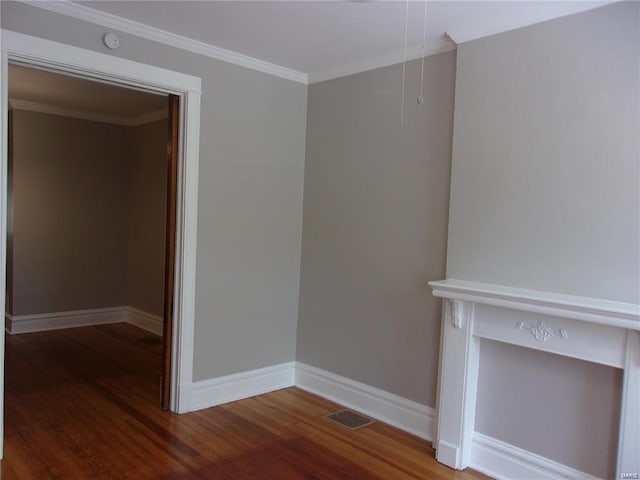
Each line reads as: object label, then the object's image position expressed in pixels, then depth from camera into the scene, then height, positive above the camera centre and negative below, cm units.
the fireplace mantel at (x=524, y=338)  222 -57
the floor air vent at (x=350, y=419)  335 -142
